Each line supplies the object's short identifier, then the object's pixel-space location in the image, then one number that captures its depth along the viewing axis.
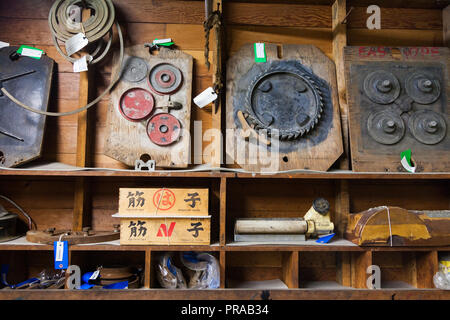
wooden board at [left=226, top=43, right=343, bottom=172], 1.75
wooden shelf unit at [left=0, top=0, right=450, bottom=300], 1.84
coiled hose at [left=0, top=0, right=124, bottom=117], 1.76
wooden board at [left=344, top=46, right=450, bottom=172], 1.71
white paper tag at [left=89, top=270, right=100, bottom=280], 1.60
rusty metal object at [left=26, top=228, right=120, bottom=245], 1.55
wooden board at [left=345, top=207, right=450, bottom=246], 1.52
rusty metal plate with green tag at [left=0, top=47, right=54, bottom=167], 1.70
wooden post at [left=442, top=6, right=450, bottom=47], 1.97
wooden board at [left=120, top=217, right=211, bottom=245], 1.54
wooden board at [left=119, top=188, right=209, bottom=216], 1.54
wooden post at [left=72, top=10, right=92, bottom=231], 1.79
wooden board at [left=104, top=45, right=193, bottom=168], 1.76
